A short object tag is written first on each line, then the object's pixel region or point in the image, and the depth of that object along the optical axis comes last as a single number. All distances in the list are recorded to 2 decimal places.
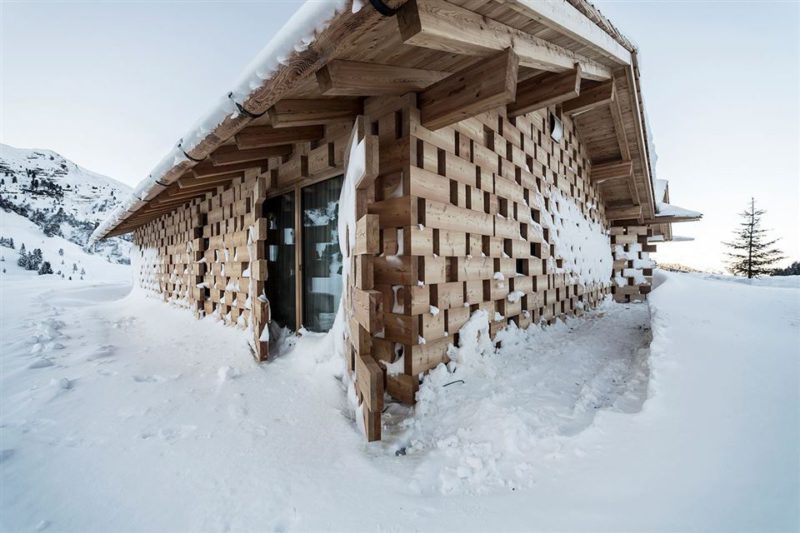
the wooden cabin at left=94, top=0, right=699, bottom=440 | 2.10
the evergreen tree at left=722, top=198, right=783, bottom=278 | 22.91
